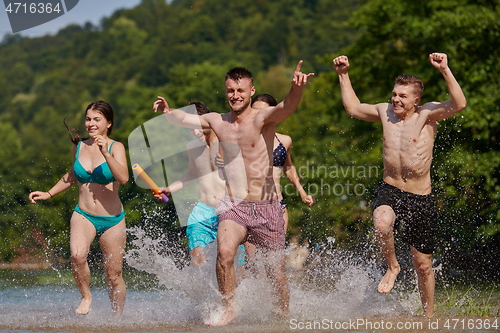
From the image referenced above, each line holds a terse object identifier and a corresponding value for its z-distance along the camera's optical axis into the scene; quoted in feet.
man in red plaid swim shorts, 42.57
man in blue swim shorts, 50.90
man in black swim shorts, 44.34
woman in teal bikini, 45.50
